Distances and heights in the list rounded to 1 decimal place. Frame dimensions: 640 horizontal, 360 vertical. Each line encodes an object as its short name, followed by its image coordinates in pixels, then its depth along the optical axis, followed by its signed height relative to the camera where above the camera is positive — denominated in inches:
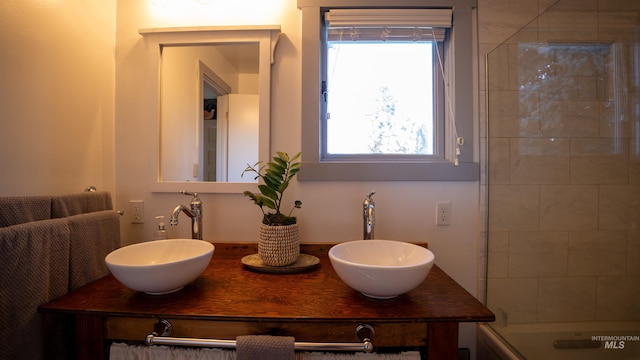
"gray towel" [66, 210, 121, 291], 32.8 -9.7
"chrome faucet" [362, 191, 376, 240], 41.3 -6.7
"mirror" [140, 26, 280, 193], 45.8 +14.0
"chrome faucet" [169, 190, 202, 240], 42.6 -6.7
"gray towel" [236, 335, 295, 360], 25.1 -17.5
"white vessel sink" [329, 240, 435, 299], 27.0 -11.1
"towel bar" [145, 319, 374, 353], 25.8 -17.5
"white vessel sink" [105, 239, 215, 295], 27.5 -11.2
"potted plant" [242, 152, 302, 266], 37.6 -7.8
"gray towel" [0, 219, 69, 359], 25.5 -11.6
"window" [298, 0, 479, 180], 45.9 +16.9
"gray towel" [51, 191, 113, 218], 33.7 -3.9
